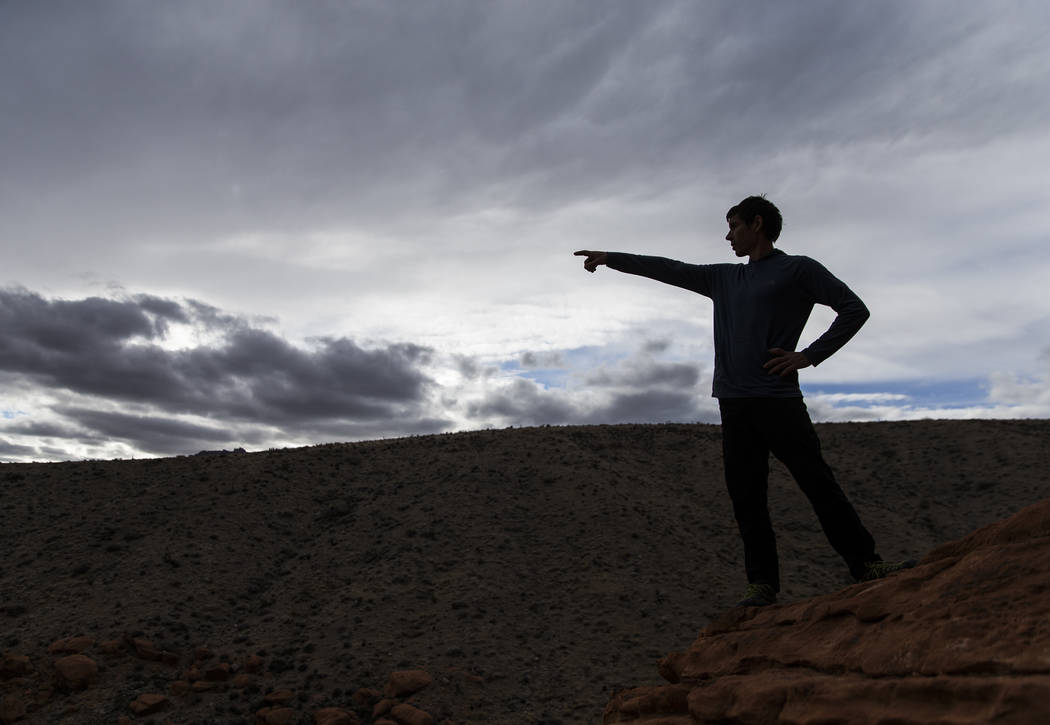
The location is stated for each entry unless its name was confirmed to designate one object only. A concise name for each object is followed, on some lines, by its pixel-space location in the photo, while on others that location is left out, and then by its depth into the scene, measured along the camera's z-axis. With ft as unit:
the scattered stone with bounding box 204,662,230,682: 21.18
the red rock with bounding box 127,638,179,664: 22.40
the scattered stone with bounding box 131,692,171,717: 19.72
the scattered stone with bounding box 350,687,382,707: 19.93
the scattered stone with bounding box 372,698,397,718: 19.25
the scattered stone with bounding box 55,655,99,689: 20.95
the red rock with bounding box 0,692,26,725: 19.61
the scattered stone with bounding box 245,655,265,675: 21.79
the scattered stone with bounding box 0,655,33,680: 21.38
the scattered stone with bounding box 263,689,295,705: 20.01
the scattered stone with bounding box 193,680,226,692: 20.70
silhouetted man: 12.16
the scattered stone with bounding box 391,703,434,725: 18.67
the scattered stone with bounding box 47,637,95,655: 22.49
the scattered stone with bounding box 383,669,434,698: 20.10
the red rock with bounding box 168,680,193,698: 20.62
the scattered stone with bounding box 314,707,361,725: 18.70
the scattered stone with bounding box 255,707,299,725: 18.97
